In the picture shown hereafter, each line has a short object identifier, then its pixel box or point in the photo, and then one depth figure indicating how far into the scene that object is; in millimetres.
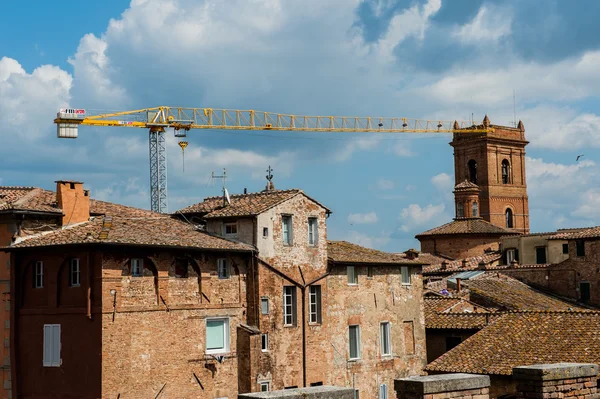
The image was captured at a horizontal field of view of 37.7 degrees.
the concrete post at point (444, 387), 12688
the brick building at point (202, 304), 30406
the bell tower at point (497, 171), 109125
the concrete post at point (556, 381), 13617
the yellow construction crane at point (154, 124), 78812
